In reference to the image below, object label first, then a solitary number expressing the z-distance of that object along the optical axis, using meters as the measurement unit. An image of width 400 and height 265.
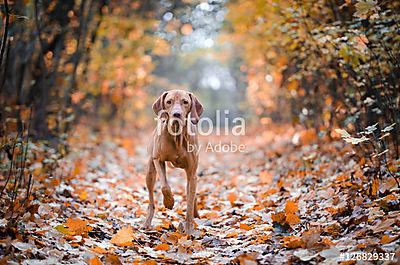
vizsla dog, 5.36
